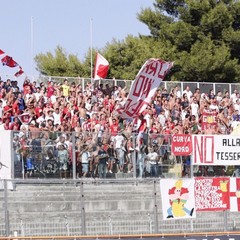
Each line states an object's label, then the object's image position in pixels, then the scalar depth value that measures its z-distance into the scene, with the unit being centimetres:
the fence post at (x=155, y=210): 2639
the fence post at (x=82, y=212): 2522
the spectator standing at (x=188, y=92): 3790
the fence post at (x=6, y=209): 2416
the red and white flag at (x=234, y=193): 2812
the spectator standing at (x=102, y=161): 2906
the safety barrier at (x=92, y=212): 2480
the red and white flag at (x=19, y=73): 3606
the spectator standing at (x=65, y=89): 3467
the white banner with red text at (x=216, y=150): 3108
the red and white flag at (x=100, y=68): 3850
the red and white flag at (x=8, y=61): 3625
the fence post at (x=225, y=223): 2748
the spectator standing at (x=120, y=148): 2965
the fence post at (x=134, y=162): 2978
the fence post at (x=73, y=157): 2856
